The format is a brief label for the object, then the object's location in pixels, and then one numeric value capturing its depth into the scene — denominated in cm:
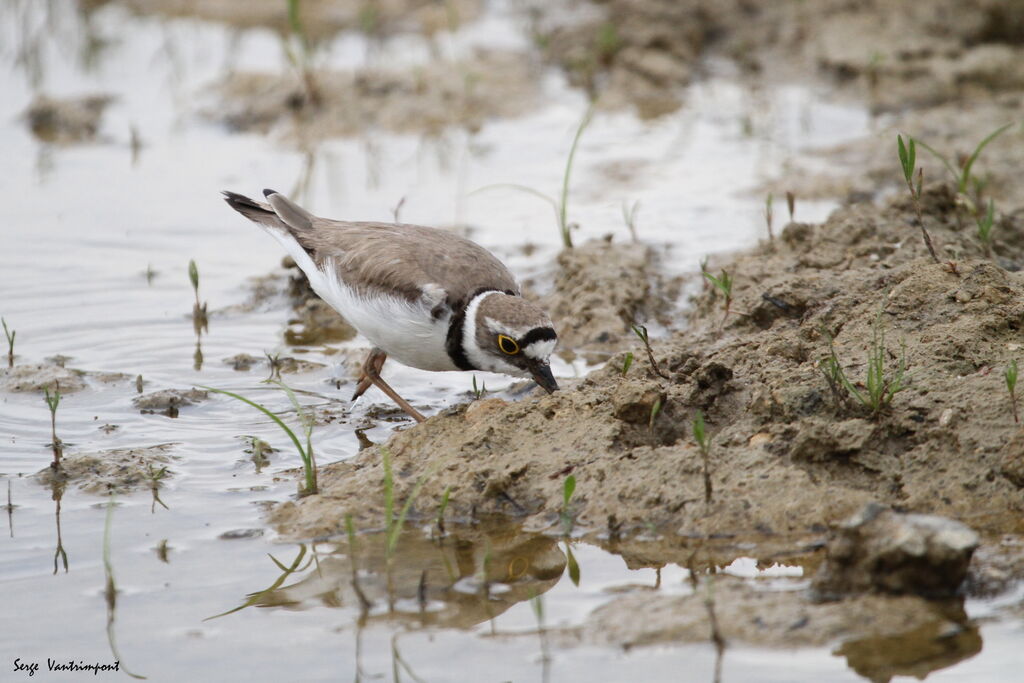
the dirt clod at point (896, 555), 845
